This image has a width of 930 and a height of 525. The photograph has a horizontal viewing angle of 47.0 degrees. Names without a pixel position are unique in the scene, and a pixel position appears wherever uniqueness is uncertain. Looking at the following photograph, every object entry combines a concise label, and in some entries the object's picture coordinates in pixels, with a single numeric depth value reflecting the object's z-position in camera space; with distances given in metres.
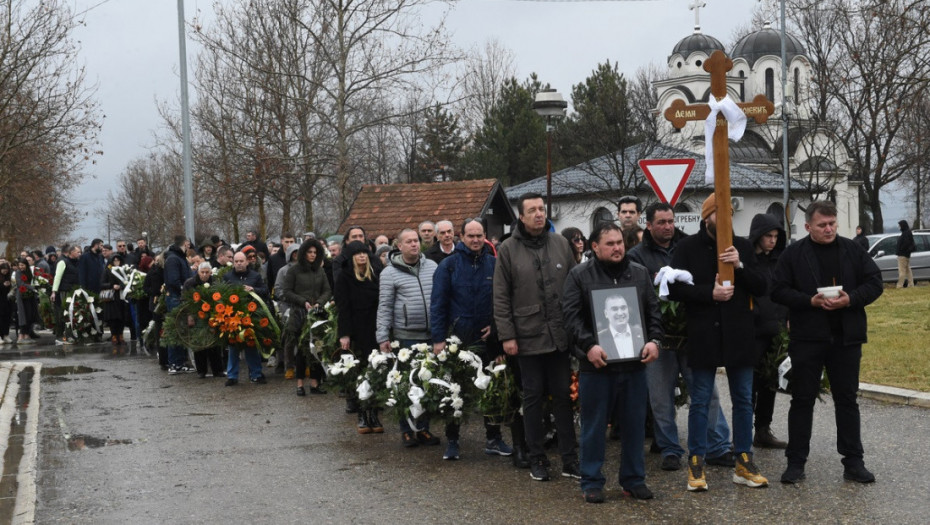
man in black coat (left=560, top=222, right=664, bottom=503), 7.02
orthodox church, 47.06
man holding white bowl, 7.29
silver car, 32.00
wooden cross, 7.12
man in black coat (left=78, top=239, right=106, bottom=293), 21.95
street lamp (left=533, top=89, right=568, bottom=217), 19.66
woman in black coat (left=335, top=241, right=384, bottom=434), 10.20
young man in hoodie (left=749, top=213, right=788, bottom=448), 7.88
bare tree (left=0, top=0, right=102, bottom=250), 25.77
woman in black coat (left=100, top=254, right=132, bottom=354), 20.53
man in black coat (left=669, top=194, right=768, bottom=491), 7.23
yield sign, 12.24
